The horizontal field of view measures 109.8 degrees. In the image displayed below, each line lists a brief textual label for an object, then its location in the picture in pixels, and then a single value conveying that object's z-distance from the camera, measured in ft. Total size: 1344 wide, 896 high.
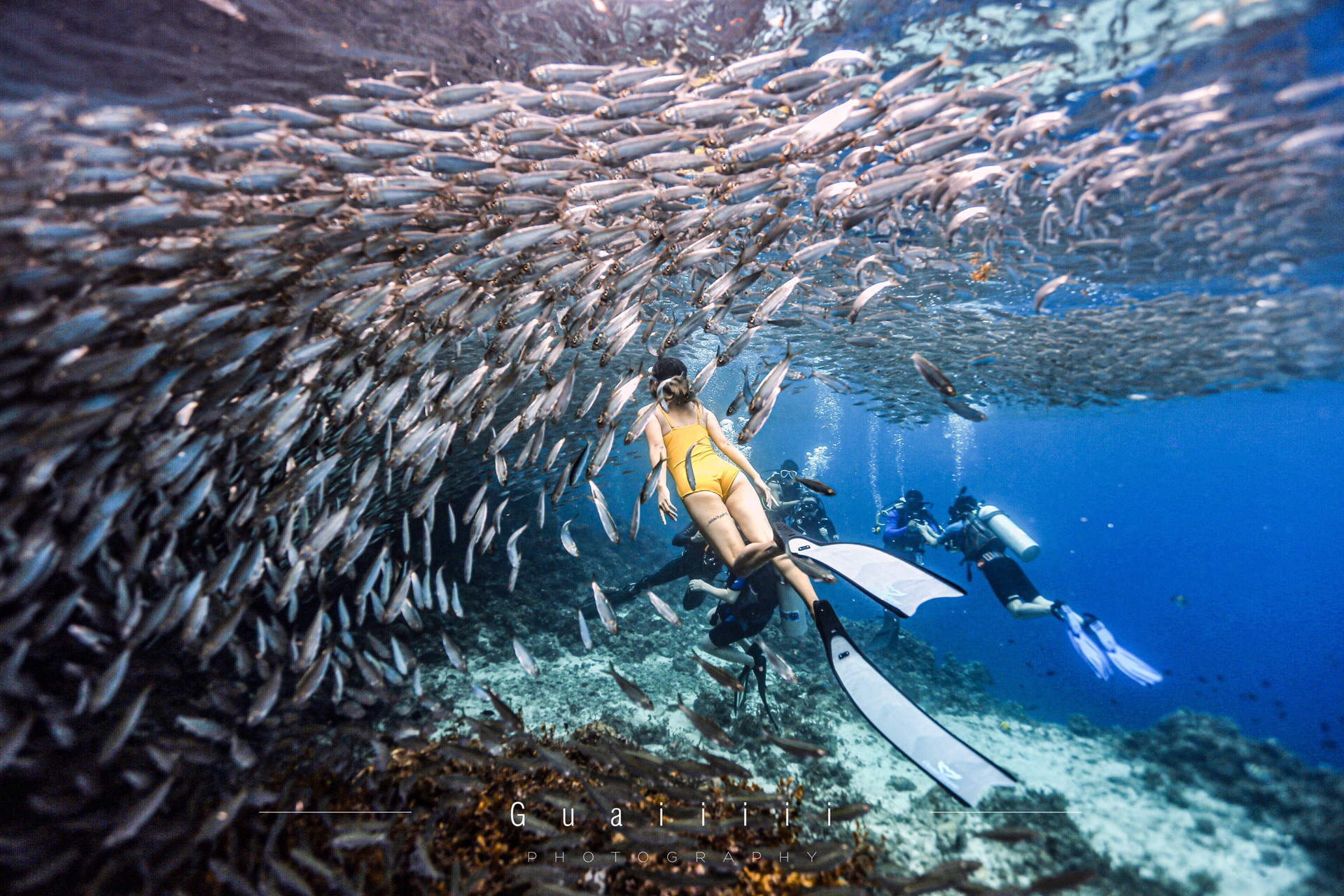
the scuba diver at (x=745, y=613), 23.62
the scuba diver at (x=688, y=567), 28.43
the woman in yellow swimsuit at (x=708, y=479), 18.45
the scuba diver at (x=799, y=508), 35.99
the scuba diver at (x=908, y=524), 33.27
